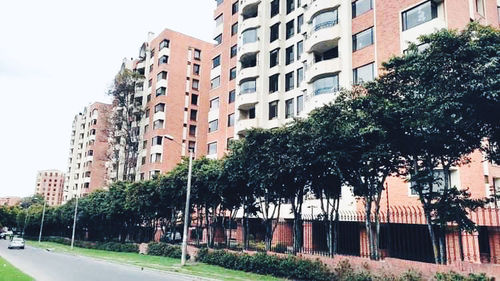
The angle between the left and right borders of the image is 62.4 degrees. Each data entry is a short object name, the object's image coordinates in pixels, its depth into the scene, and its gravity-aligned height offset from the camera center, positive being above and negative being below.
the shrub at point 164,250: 29.17 -1.98
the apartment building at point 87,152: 82.62 +14.80
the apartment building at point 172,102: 59.75 +17.92
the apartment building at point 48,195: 195.38 +11.79
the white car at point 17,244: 43.97 -2.59
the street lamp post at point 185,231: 23.28 -0.44
